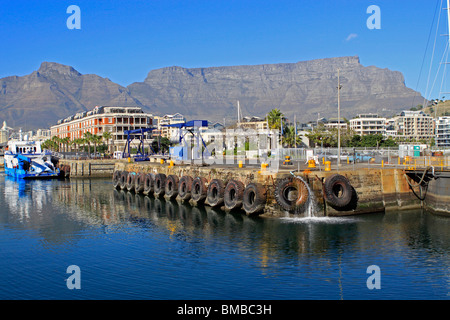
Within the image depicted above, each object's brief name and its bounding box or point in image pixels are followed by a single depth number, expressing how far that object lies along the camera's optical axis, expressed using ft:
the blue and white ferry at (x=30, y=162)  280.10
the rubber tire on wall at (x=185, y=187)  154.20
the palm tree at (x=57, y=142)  549.95
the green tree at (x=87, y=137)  432.29
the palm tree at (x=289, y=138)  335.88
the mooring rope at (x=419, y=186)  129.63
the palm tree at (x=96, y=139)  433.07
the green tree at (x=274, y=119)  313.53
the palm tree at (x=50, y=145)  562.13
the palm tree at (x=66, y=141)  516.49
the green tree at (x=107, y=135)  454.40
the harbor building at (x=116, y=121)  488.44
